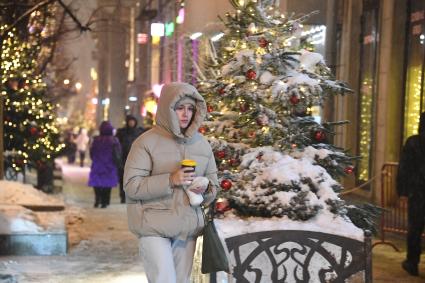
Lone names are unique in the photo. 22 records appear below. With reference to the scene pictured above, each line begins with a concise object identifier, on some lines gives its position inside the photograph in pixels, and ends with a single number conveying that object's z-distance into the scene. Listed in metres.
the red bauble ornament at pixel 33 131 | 30.61
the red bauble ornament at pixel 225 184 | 12.34
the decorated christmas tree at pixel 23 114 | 29.94
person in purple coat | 30.22
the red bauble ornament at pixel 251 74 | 13.30
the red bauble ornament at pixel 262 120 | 13.20
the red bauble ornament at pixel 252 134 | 13.49
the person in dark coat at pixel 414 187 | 15.99
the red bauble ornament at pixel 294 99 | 13.03
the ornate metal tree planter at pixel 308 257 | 11.20
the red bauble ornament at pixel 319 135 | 13.60
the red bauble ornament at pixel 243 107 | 13.57
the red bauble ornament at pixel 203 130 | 14.21
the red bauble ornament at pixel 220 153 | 13.37
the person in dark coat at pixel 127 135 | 32.19
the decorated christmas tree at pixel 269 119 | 12.26
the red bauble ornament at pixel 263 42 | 13.52
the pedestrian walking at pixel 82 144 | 68.75
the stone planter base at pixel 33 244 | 17.83
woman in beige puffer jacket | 9.48
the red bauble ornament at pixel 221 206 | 12.13
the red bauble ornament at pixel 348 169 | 13.59
